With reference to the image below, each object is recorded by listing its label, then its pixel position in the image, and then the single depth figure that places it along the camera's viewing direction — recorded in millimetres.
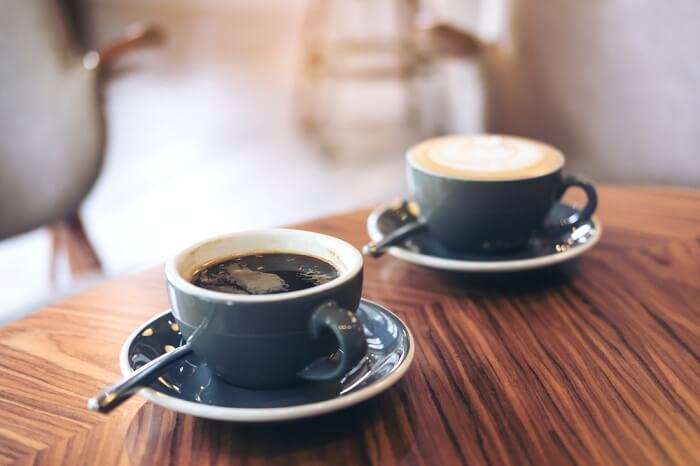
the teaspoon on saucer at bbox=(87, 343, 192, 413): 344
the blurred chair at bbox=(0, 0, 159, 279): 1055
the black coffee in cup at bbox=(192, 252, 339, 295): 394
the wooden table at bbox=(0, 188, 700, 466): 366
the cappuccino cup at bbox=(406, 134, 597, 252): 566
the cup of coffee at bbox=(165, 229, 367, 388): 362
